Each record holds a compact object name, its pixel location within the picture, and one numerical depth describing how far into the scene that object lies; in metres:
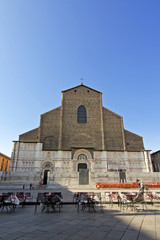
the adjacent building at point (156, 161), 32.88
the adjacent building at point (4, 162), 39.58
